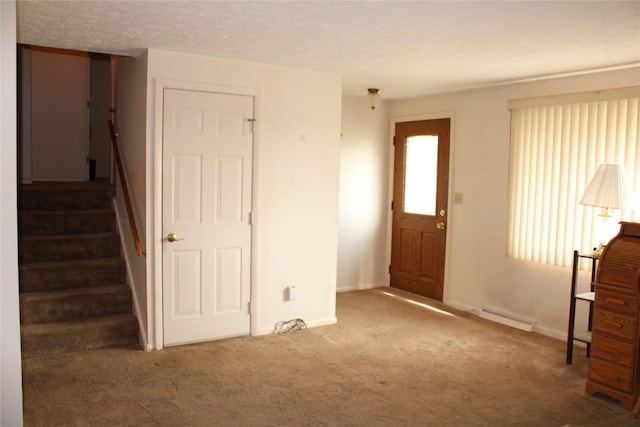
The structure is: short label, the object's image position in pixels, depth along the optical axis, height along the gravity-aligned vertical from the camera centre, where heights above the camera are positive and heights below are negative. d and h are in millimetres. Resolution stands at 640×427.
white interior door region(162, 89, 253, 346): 4301 -255
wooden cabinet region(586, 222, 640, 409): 3418 -830
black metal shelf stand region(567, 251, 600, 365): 4086 -840
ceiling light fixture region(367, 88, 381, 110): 5648 +977
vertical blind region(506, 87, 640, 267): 4297 +295
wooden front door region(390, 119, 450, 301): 6039 -188
